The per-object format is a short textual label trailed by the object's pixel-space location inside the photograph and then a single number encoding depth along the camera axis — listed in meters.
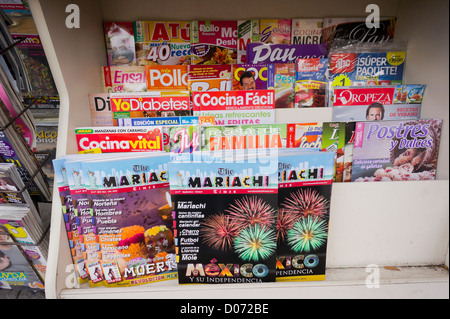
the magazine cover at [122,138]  0.95
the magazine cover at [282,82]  1.12
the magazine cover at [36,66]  1.12
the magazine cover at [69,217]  0.88
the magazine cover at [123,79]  1.15
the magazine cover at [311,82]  1.12
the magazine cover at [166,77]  1.14
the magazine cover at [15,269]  1.11
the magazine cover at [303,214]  0.86
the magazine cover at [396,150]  0.96
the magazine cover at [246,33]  1.21
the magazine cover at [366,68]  1.13
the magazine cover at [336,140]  0.95
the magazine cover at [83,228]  0.86
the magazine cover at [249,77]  1.13
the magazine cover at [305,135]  0.97
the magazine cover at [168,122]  0.97
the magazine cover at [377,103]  1.05
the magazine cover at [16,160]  0.93
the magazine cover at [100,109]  1.08
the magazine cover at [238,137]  0.95
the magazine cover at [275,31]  1.21
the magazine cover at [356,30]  1.20
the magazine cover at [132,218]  0.86
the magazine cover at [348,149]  0.96
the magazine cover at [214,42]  1.21
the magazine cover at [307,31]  1.21
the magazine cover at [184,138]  0.95
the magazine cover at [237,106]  1.04
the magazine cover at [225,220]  0.84
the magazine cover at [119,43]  1.21
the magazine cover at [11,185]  0.92
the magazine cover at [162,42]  1.21
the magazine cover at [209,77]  1.14
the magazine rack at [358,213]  0.90
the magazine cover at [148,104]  1.04
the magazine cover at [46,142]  1.22
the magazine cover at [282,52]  1.17
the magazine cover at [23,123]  0.93
